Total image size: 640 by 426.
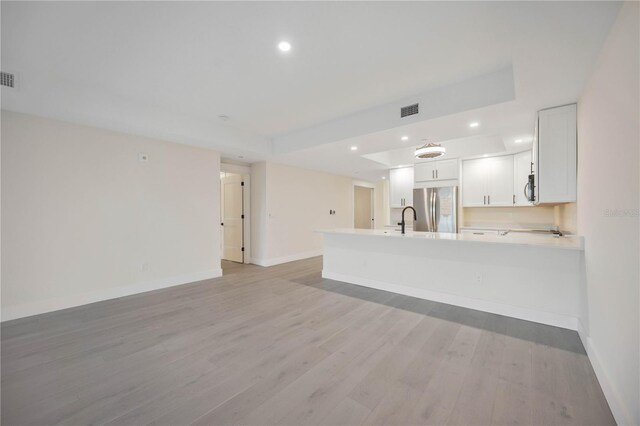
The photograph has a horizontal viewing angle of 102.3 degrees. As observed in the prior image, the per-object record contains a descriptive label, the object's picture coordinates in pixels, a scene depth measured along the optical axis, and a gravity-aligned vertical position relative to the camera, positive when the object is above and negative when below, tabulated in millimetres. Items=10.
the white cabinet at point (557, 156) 2723 +620
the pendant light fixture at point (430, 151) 4031 +979
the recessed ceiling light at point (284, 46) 2277 +1499
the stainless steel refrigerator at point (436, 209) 5719 +90
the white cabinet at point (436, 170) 5797 +999
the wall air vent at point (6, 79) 2586 +1345
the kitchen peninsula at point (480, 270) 2697 -734
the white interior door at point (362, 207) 9953 +223
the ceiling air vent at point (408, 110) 3322 +1344
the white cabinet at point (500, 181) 5246 +660
